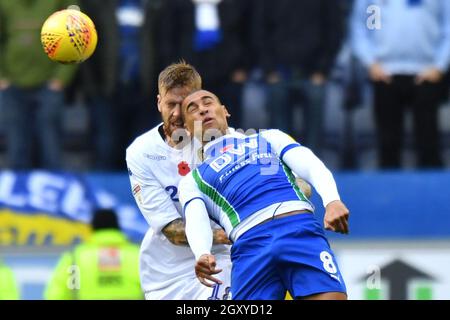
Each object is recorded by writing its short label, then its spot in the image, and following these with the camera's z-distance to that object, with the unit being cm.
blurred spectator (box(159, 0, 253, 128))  1384
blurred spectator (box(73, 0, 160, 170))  1390
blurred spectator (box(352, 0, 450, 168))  1372
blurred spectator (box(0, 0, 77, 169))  1374
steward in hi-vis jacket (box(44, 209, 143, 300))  1149
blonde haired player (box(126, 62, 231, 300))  965
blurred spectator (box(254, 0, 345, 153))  1370
